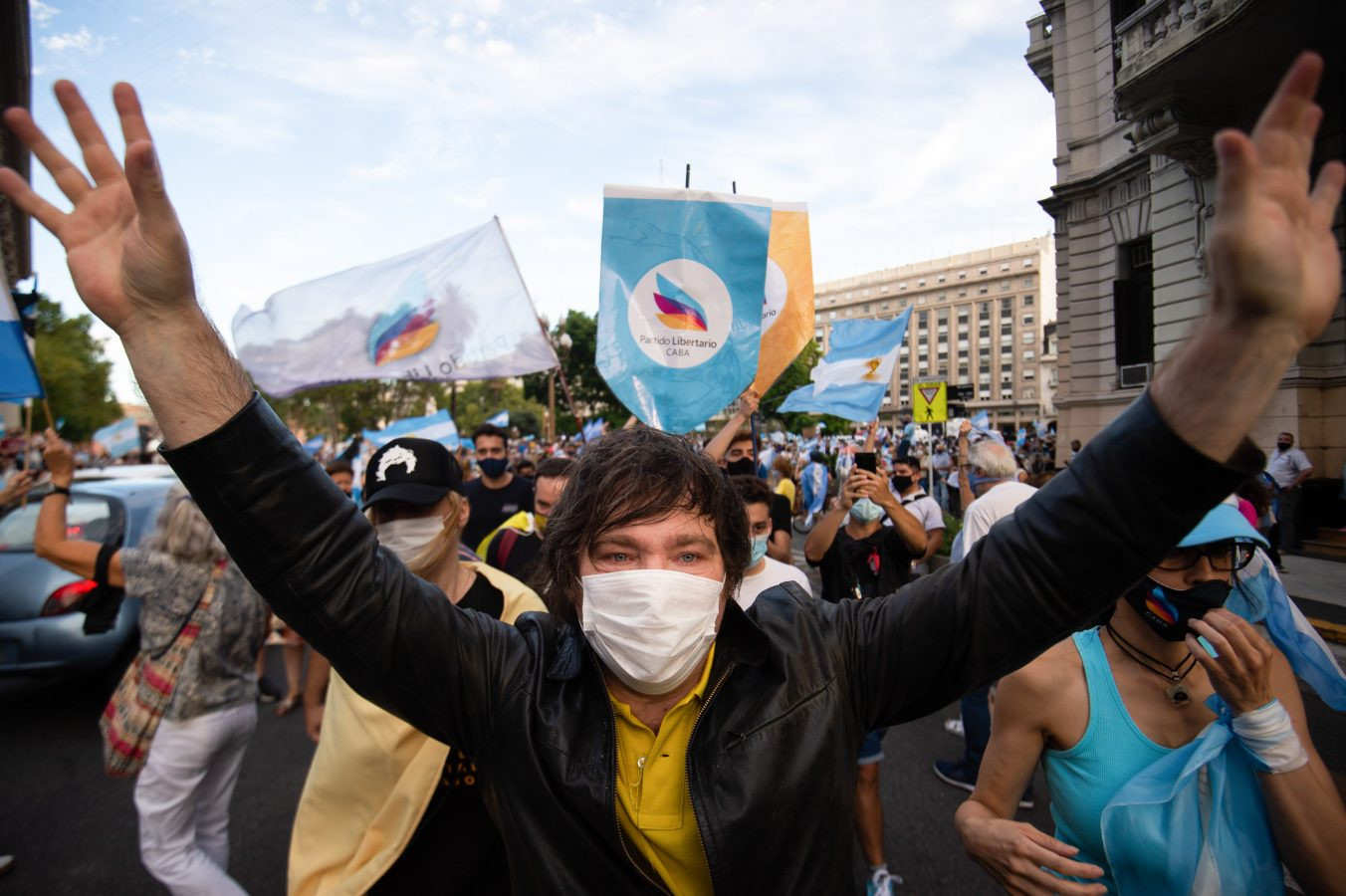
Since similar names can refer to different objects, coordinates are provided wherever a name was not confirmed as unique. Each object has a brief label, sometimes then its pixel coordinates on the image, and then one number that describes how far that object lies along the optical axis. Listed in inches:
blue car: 201.8
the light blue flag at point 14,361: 156.0
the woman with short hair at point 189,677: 108.3
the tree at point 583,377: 1589.6
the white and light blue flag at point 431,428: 370.3
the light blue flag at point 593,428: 724.3
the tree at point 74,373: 1508.4
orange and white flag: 183.9
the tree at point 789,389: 1850.0
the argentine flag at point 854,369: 270.2
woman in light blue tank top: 63.5
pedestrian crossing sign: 391.9
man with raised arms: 38.0
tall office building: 4446.4
